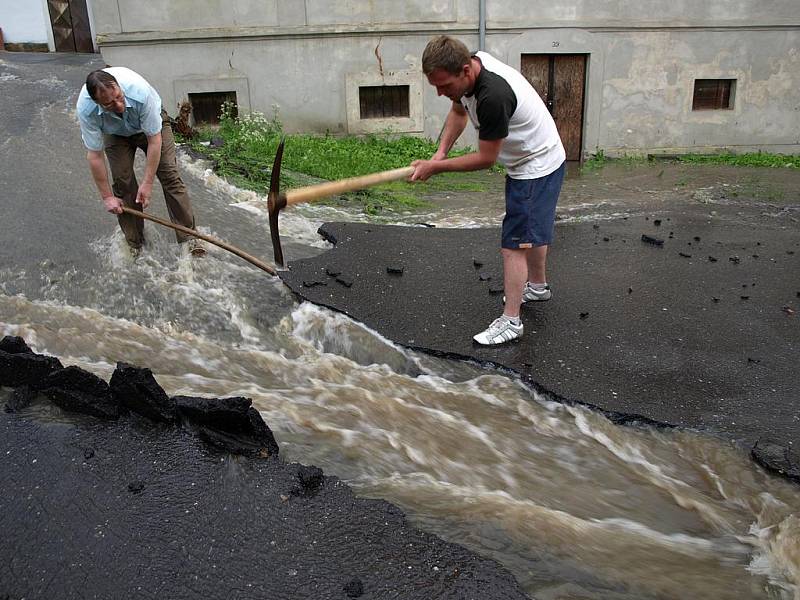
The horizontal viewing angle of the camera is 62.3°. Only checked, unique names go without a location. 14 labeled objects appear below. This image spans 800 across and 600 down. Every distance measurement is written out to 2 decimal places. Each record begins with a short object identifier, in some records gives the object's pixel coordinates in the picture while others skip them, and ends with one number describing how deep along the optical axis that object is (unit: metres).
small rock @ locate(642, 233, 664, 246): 6.49
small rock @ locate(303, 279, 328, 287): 5.32
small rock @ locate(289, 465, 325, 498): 2.77
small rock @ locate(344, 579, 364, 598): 2.26
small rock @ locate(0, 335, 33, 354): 3.58
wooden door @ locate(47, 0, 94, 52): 18.20
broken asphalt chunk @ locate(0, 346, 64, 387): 3.44
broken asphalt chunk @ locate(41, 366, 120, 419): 3.23
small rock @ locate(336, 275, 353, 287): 5.32
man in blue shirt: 4.83
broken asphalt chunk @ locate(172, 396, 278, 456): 3.04
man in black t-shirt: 3.59
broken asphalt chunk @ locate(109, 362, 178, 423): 3.14
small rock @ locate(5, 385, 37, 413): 3.28
